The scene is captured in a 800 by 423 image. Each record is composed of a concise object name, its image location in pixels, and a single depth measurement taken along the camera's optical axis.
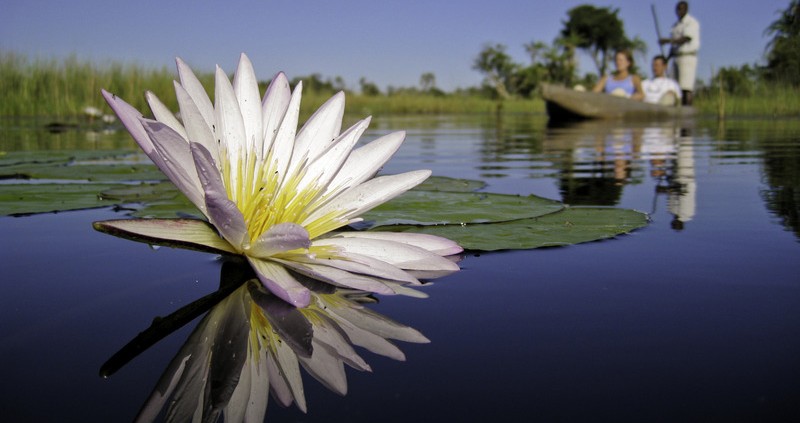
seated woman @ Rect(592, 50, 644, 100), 13.82
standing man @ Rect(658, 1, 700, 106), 13.49
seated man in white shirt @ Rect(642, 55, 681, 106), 13.86
